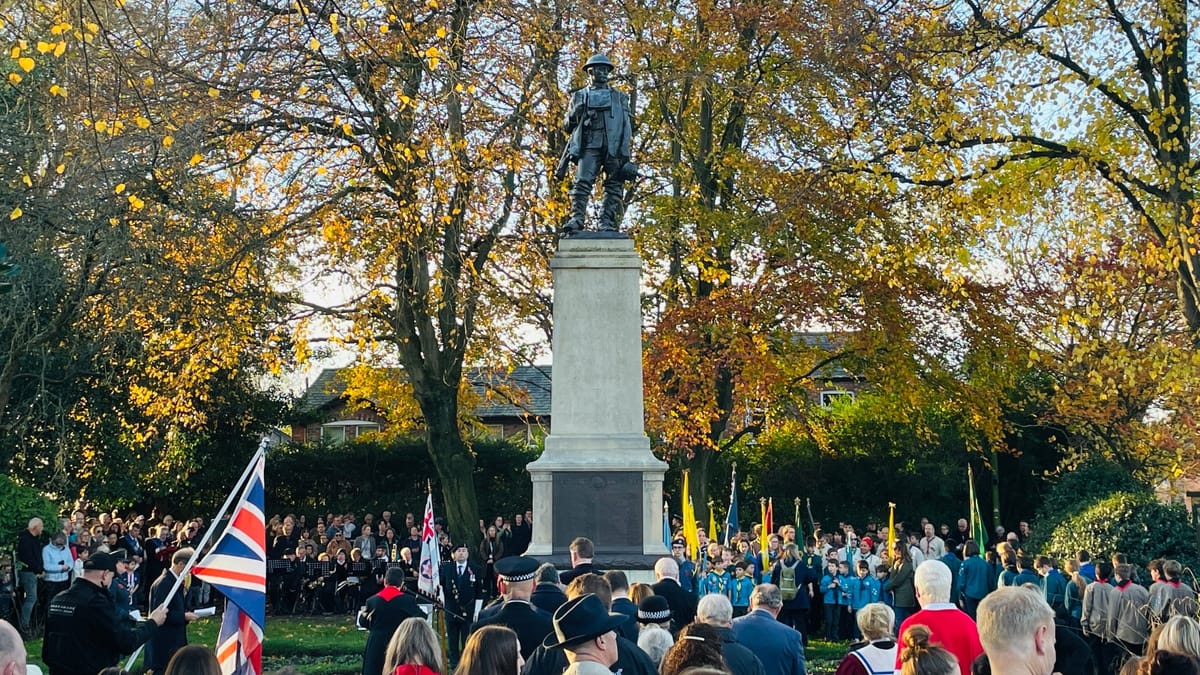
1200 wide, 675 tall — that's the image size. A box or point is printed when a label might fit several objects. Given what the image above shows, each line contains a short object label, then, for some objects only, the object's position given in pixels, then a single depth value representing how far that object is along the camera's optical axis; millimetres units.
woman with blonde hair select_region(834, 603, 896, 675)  6965
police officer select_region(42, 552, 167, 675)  8820
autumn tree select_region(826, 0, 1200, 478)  16500
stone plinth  13648
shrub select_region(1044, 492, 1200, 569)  18547
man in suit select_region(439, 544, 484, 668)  16422
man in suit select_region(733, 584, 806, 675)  7465
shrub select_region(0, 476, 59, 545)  18766
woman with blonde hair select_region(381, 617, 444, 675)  5914
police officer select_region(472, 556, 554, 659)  7754
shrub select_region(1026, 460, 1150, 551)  24016
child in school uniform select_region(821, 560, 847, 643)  20016
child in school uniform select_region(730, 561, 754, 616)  17297
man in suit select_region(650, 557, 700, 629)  9062
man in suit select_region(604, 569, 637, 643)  7895
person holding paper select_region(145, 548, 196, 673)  10711
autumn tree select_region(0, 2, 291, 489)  16578
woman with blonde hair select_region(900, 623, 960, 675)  4938
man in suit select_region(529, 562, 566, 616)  8203
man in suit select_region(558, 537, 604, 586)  9543
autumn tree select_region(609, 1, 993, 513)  24000
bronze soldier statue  14594
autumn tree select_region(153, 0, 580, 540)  17922
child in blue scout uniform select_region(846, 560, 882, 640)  19891
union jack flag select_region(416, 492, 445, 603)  14109
